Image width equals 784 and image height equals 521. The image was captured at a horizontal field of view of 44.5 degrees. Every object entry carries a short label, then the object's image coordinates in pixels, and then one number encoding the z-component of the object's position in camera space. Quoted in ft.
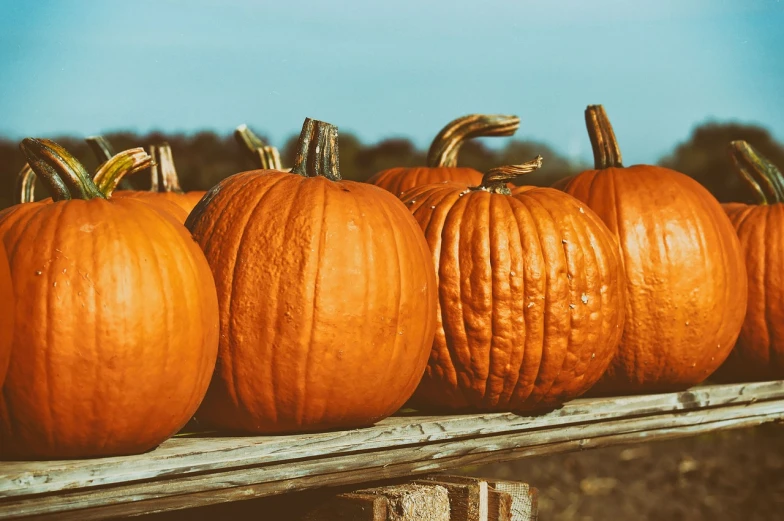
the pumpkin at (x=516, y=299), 8.61
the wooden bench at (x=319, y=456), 6.07
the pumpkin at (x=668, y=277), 10.11
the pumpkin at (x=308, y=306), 7.39
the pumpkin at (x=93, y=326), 6.32
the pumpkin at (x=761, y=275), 11.83
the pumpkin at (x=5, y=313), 6.00
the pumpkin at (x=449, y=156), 11.82
